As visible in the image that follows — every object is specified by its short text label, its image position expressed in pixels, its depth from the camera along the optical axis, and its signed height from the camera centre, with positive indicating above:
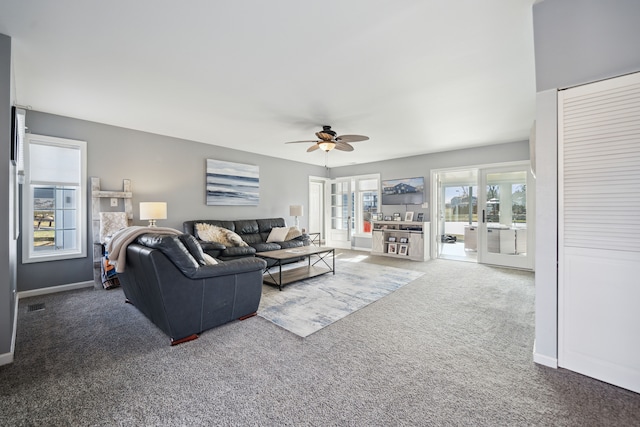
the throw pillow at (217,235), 4.83 -0.39
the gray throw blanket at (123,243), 2.50 -0.28
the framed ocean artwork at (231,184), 5.49 +0.66
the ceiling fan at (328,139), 3.96 +1.14
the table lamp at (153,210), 4.14 +0.05
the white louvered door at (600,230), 1.64 -0.10
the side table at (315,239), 7.91 -0.76
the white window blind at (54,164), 3.70 +0.71
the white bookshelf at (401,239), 6.12 -0.62
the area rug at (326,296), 2.81 -1.10
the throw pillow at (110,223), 4.01 -0.15
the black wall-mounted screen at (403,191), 6.42 +0.58
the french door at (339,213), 7.89 +0.03
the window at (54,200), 3.63 +0.20
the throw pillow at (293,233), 6.02 -0.45
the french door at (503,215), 5.11 -0.02
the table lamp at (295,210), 6.55 +0.09
